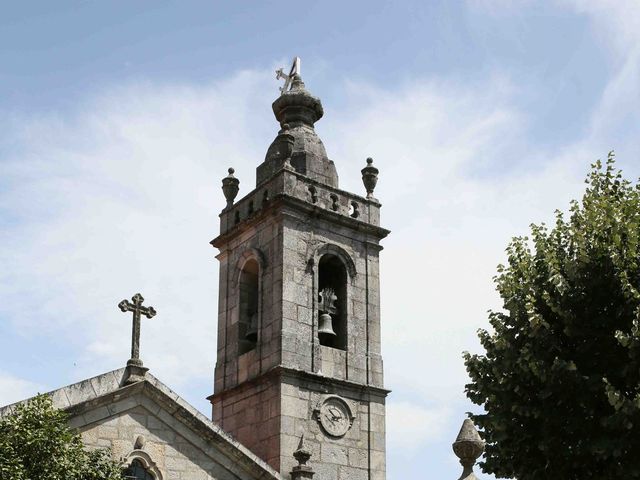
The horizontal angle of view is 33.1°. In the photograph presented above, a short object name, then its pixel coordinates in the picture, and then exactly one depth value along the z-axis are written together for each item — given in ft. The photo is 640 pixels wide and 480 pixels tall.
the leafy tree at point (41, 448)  54.85
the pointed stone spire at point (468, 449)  49.65
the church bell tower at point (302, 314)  78.23
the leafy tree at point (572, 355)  51.19
